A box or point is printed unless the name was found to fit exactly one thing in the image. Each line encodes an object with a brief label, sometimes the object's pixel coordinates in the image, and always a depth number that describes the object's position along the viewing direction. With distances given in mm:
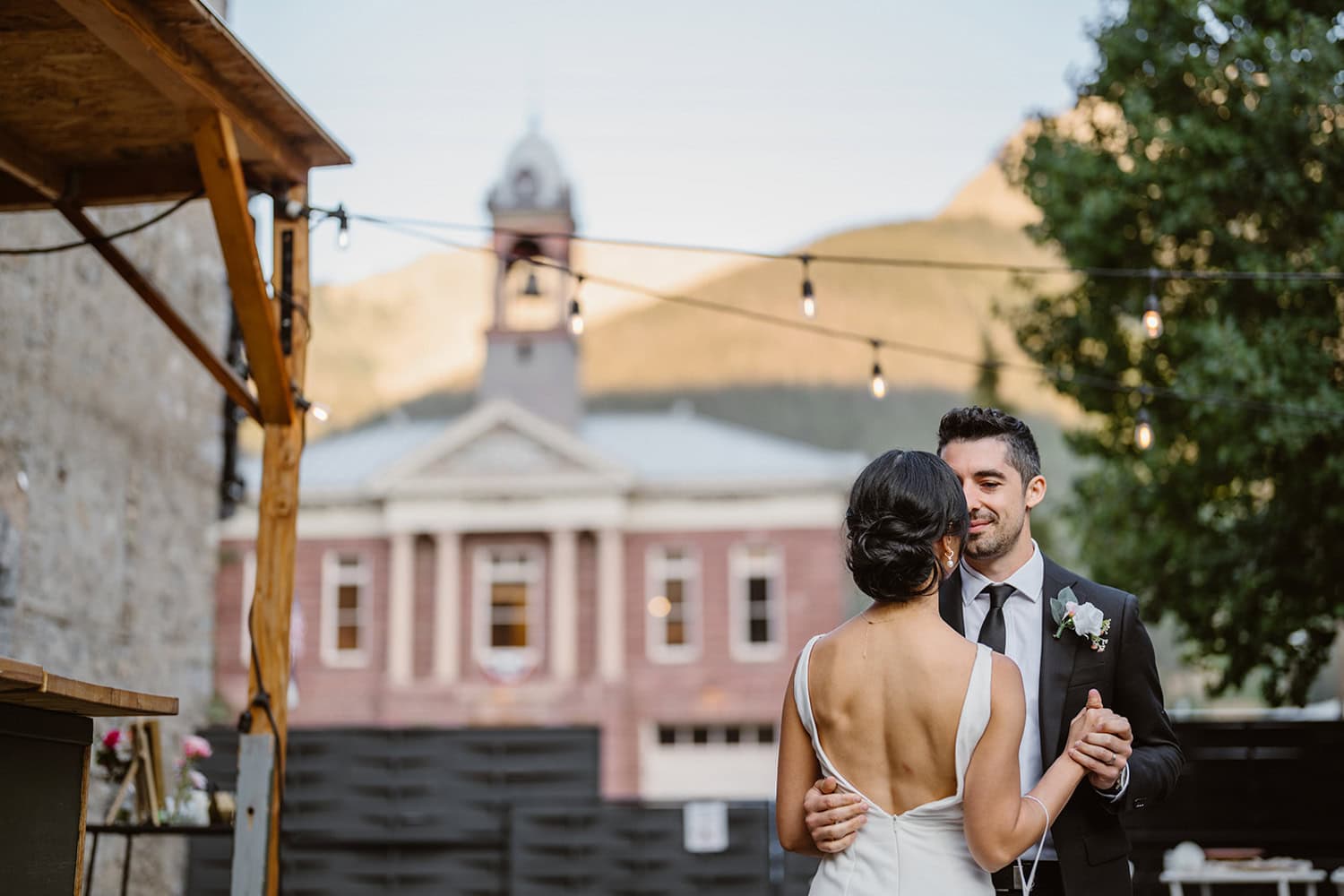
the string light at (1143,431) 7703
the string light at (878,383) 8352
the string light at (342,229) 6184
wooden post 5770
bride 2582
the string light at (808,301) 7332
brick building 26500
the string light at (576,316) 8312
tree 10234
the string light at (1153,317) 7496
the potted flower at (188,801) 6586
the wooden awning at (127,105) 4789
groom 2969
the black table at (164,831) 6036
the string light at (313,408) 6104
